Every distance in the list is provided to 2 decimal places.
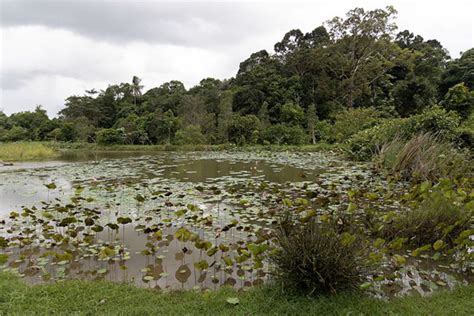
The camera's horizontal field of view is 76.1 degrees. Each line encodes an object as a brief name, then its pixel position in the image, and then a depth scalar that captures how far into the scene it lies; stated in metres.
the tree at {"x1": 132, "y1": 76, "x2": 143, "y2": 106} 38.78
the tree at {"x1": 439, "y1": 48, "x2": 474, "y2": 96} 21.03
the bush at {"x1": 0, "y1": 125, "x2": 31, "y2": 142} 30.03
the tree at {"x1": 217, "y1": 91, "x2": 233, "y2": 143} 23.00
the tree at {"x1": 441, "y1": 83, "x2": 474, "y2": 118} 14.09
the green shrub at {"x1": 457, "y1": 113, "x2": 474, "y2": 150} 9.08
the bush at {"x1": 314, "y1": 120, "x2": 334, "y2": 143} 20.74
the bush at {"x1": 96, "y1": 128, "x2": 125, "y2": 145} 25.33
